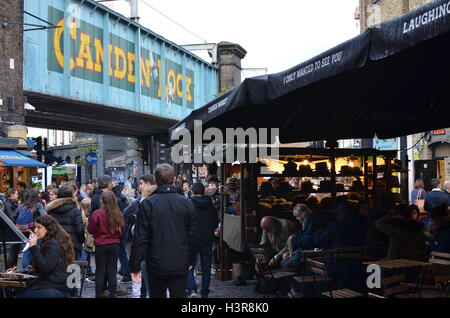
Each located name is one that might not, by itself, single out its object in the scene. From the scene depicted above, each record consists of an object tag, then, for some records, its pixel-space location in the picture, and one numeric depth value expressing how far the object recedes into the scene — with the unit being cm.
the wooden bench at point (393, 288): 530
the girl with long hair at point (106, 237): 686
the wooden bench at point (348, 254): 622
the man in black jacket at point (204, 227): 754
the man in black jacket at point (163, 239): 495
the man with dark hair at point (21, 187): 1136
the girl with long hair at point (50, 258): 525
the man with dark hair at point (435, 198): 1086
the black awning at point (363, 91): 422
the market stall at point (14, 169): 1509
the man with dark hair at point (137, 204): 750
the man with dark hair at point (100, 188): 780
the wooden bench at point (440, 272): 559
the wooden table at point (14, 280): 527
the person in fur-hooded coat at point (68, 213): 729
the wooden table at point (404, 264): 566
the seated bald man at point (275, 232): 781
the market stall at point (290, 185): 887
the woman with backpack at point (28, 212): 908
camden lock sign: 1906
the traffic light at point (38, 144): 1982
